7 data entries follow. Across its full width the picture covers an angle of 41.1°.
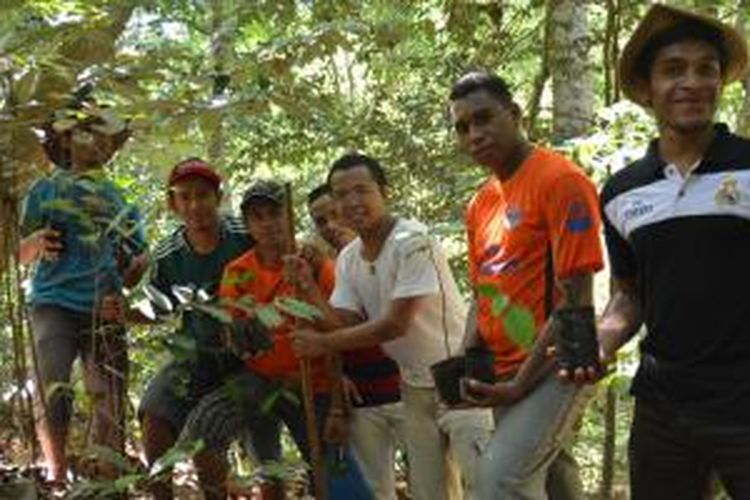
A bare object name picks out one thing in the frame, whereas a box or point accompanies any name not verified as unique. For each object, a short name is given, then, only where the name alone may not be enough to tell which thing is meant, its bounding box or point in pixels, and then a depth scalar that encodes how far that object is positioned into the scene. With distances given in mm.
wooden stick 3705
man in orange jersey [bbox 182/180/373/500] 4355
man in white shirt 4453
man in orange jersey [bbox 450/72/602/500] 3500
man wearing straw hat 2883
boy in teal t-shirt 3637
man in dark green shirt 4492
